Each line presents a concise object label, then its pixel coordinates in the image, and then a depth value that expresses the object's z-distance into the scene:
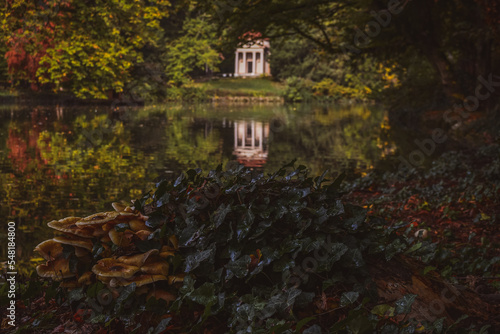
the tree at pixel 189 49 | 49.88
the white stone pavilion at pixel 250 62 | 76.62
